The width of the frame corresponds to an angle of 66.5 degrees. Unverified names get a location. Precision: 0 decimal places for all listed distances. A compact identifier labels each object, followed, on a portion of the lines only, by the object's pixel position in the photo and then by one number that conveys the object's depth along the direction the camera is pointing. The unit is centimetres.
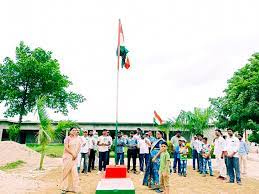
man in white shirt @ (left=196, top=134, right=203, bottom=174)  818
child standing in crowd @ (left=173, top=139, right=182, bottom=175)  815
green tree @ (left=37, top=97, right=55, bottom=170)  894
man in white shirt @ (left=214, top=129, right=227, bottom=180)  729
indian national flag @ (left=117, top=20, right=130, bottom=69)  729
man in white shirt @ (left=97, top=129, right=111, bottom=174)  804
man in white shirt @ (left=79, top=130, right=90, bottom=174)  787
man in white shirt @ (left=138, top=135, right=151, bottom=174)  806
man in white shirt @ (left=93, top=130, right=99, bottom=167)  825
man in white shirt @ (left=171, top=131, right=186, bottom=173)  826
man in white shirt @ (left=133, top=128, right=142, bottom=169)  825
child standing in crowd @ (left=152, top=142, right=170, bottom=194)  497
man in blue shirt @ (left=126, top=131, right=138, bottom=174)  830
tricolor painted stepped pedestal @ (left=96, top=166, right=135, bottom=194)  436
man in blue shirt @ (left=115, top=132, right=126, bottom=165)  836
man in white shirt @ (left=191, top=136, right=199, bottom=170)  853
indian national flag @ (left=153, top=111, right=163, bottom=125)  1015
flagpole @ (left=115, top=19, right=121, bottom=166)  675
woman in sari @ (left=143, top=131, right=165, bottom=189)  579
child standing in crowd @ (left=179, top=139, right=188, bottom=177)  784
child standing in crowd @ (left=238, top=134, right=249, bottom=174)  837
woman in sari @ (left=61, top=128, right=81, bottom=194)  529
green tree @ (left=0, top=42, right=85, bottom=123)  2075
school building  2150
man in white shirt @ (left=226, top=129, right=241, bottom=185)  681
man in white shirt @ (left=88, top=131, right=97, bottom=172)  807
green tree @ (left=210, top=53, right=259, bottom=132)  1201
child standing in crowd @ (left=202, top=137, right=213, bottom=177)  775
